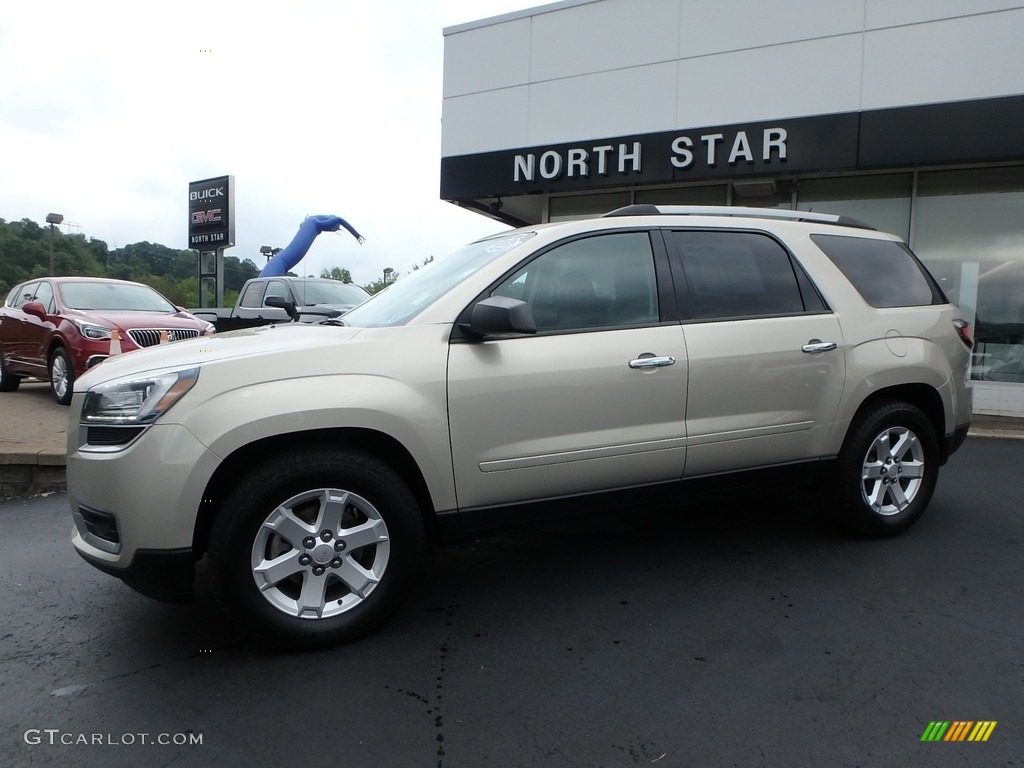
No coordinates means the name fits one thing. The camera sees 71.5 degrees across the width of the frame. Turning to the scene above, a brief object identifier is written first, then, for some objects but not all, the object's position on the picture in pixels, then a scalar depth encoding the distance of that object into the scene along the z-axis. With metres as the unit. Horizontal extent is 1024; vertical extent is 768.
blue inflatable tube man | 21.28
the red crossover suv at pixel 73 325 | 8.16
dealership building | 8.77
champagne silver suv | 2.69
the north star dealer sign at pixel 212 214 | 22.06
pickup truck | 12.18
